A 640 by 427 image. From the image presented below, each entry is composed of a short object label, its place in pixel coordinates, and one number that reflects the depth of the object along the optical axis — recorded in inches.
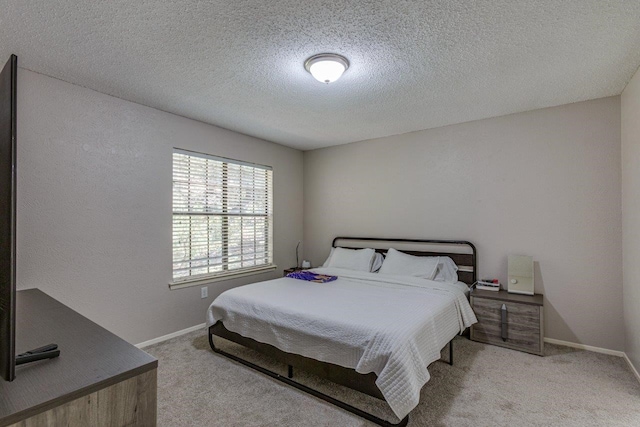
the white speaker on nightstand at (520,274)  125.0
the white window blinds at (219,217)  137.6
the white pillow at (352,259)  158.7
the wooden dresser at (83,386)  33.3
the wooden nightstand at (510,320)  113.3
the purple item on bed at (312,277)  137.5
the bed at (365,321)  74.8
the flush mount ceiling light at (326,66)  85.6
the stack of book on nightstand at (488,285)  131.2
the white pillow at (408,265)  138.0
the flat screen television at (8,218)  33.7
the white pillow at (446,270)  136.6
